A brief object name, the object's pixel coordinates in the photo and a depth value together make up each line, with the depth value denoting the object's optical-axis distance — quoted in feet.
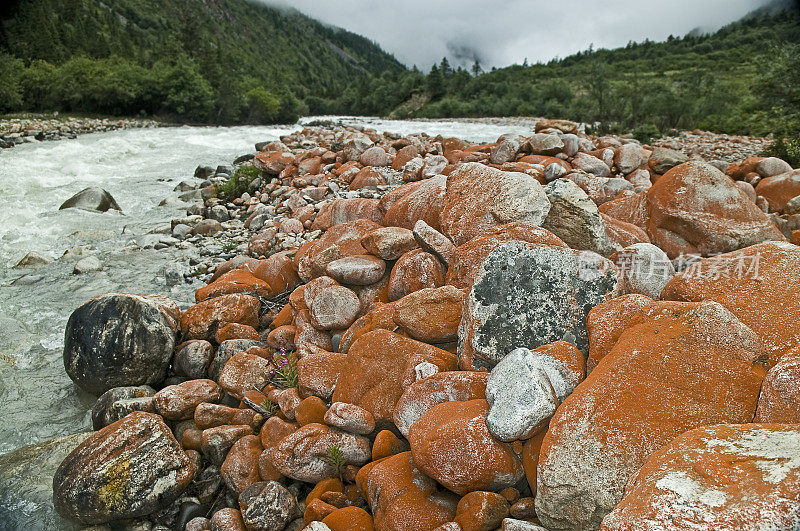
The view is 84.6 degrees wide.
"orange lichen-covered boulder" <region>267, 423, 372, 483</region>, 10.72
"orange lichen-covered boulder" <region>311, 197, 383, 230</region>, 22.18
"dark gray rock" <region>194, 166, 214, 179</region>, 53.26
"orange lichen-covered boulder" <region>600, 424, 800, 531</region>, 4.61
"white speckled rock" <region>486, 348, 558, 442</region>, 8.26
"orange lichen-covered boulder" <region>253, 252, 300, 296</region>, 20.80
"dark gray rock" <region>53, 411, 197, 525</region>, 11.34
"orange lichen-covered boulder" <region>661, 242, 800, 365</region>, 8.77
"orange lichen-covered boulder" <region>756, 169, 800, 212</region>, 22.27
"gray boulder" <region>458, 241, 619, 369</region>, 10.81
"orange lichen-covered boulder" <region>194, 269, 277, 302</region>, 20.10
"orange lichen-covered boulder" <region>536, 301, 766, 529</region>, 7.02
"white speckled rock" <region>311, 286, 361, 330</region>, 15.60
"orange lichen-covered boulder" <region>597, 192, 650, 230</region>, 17.94
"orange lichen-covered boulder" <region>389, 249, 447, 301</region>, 15.03
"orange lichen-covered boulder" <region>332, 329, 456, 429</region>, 11.48
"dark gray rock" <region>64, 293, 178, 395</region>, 16.11
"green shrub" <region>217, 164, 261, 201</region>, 40.75
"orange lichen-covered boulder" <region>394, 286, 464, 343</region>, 12.63
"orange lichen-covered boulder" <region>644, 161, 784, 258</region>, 15.78
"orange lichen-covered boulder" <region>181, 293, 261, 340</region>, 17.92
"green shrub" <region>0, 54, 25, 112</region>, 95.91
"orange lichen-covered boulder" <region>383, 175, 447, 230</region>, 18.25
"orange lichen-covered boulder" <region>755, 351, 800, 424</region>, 6.28
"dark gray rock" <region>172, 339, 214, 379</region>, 16.42
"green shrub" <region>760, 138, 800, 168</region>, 36.64
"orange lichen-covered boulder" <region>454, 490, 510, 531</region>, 7.68
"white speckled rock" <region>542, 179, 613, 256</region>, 14.76
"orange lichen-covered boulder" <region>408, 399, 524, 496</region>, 8.30
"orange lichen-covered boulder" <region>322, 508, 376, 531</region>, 8.82
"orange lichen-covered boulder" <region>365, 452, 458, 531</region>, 8.39
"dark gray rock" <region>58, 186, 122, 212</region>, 39.32
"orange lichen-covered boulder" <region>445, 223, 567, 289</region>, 13.80
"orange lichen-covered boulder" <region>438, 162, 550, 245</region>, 15.64
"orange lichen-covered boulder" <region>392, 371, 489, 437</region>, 10.11
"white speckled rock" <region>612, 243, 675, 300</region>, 12.25
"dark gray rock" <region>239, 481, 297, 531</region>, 10.03
